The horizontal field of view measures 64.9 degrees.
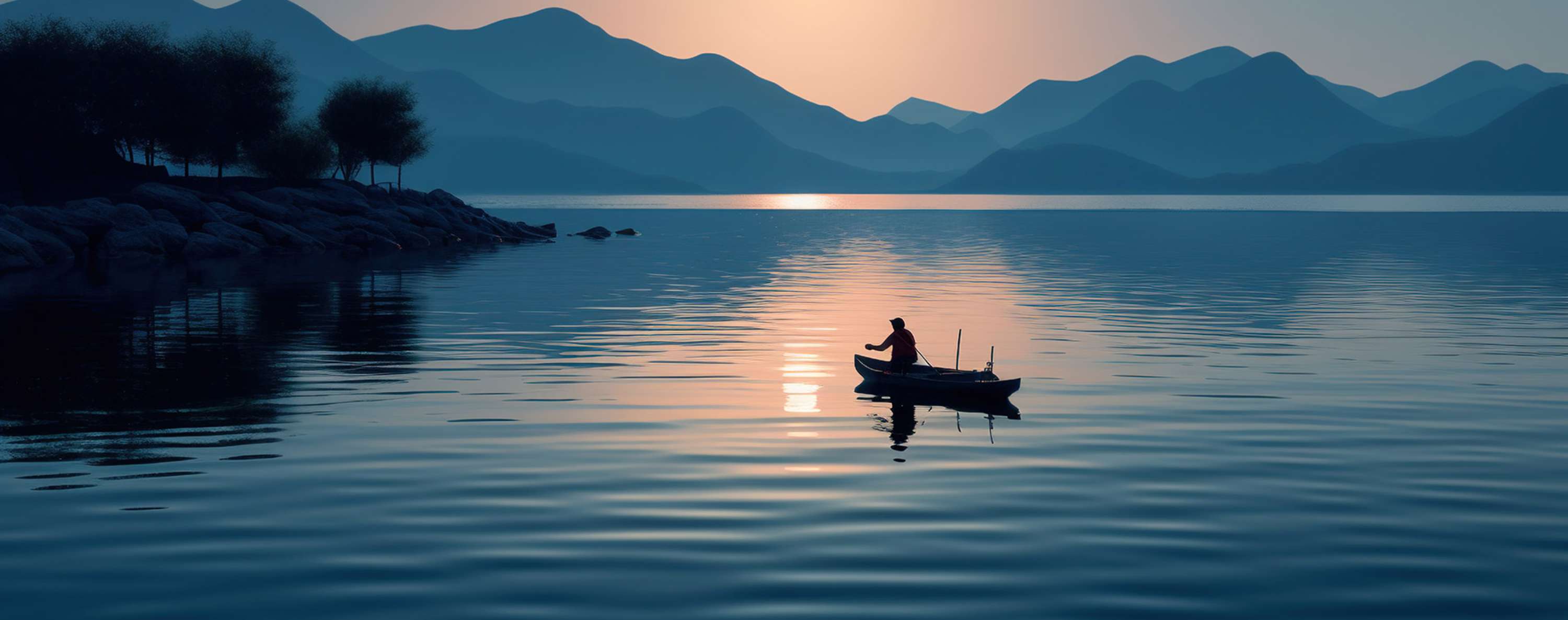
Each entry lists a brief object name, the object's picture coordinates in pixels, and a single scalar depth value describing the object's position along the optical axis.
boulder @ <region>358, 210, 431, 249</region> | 91.00
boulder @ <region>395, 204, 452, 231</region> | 99.25
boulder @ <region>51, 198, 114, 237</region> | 71.38
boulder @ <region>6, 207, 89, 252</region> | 69.69
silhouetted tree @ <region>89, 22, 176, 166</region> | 87.56
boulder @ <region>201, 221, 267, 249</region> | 76.50
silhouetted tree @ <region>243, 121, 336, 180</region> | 103.44
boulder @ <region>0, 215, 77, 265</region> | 65.62
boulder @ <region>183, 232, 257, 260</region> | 71.69
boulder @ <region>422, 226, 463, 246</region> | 96.94
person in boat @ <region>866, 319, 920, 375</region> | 24.30
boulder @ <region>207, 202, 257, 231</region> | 81.56
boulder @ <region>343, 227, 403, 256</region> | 86.06
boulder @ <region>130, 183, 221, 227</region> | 79.00
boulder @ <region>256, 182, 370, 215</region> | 92.38
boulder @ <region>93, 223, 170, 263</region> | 68.94
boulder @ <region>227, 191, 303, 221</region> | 85.56
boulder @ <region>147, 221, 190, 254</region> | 72.00
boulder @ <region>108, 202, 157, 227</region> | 73.06
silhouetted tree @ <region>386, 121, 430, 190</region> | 117.50
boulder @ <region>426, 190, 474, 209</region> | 113.62
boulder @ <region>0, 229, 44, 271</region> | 61.03
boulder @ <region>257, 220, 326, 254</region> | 80.62
